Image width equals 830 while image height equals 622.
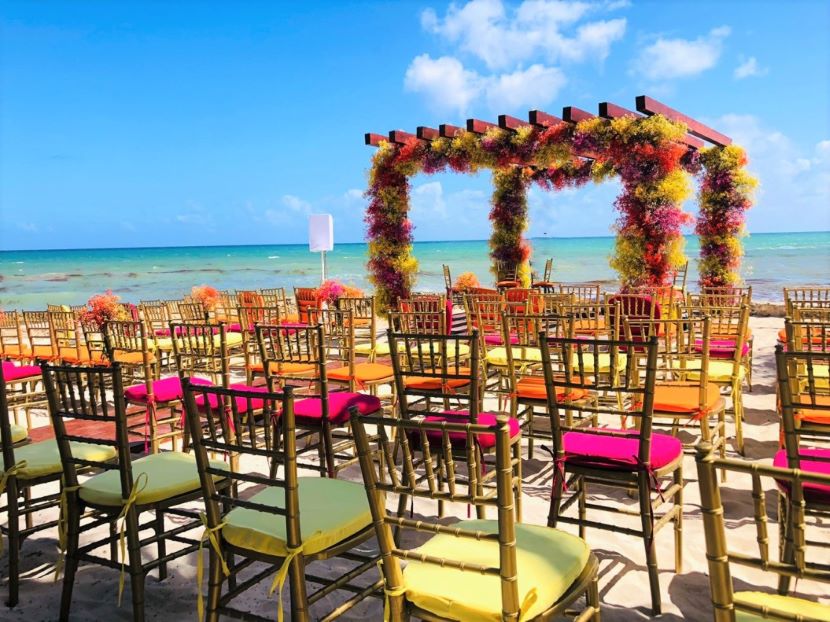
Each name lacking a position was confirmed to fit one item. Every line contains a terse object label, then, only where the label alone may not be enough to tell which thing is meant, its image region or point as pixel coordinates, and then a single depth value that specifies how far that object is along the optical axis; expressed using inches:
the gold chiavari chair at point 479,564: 55.3
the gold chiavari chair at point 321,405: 117.4
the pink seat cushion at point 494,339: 223.8
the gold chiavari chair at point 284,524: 71.0
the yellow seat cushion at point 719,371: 147.5
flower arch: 354.3
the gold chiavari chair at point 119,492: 87.0
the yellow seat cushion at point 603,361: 156.9
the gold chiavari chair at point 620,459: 88.6
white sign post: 468.7
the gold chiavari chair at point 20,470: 98.0
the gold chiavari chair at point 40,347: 237.0
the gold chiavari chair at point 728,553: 41.3
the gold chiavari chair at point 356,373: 161.8
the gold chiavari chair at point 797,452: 73.6
